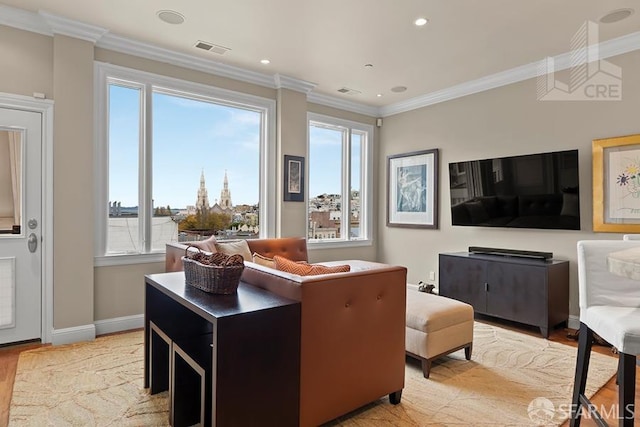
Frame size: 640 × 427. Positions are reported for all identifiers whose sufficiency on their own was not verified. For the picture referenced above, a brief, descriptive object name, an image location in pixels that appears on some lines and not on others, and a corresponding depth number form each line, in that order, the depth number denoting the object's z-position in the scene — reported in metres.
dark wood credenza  3.57
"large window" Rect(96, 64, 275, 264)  3.68
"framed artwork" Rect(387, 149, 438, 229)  5.15
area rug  2.14
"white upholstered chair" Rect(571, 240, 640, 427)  1.61
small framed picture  4.76
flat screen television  3.74
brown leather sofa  1.85
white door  3.15
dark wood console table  1.56
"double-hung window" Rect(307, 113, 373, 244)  5.40
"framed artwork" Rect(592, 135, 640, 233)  3.38
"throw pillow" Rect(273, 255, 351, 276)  2.10
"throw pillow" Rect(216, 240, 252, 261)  3.70
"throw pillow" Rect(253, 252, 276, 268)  2.43
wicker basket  1.94
